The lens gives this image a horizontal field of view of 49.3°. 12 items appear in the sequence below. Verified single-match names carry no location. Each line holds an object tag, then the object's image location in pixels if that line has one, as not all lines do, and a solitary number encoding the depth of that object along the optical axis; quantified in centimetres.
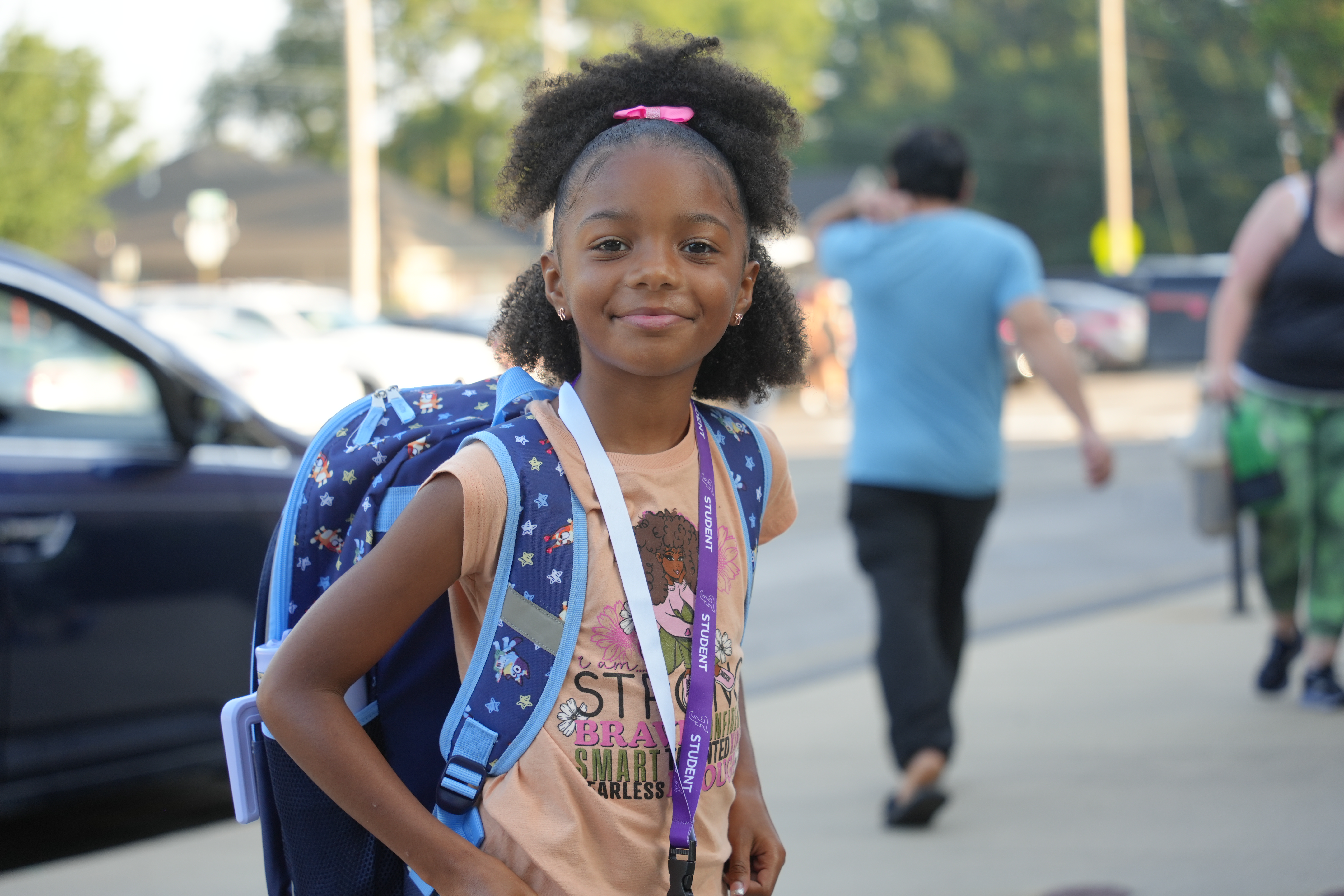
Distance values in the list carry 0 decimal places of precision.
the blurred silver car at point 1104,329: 2698
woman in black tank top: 514
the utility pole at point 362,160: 2333
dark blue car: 394
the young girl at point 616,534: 165
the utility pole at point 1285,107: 1472
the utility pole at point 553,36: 2795
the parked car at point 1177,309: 2841
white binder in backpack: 180
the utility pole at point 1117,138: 3269
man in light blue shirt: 426
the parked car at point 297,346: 548
